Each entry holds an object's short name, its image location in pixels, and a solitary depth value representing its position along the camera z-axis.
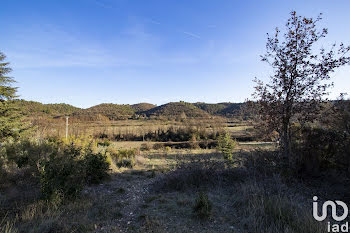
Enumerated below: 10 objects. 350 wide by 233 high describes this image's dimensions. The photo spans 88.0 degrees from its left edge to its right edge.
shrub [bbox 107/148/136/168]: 10.56
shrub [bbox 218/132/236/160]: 11.52
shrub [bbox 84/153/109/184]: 6.38
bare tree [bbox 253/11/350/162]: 4.98
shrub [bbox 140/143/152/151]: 22.24
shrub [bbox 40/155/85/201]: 4.12
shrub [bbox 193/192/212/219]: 3.53
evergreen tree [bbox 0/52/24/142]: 15.58
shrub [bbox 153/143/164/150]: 23.20
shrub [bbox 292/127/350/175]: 4.84
